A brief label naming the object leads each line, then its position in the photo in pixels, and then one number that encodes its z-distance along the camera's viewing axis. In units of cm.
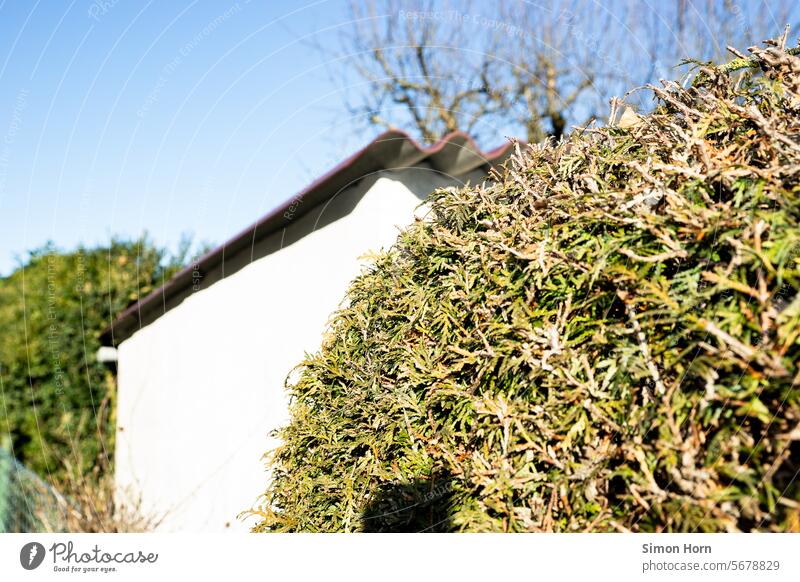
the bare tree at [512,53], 597
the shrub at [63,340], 943
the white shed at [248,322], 498
